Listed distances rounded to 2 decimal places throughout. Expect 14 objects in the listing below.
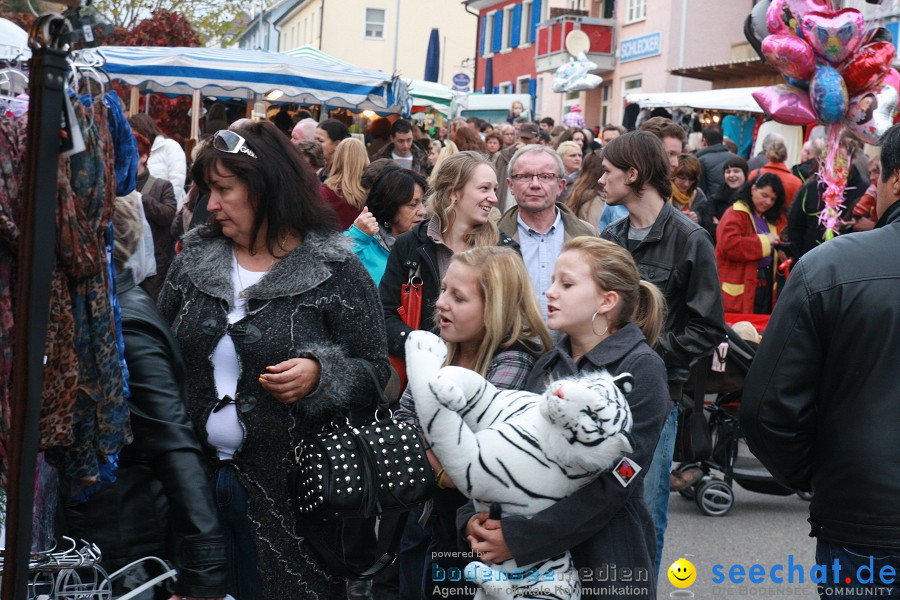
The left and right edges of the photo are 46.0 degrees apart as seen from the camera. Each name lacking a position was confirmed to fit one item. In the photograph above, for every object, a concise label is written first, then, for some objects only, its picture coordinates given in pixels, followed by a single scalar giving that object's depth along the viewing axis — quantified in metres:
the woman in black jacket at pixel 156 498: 2.67
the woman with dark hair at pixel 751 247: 9.15
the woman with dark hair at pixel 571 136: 12.32
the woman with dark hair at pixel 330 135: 9.59
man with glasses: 4.89
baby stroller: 6.73
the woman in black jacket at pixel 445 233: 4.84
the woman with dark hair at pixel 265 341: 3.16
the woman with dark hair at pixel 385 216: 5.78
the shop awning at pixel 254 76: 12.50
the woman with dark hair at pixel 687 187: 9.30
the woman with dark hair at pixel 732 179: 11.38
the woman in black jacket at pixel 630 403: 3.01
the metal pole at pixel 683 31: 30.01
